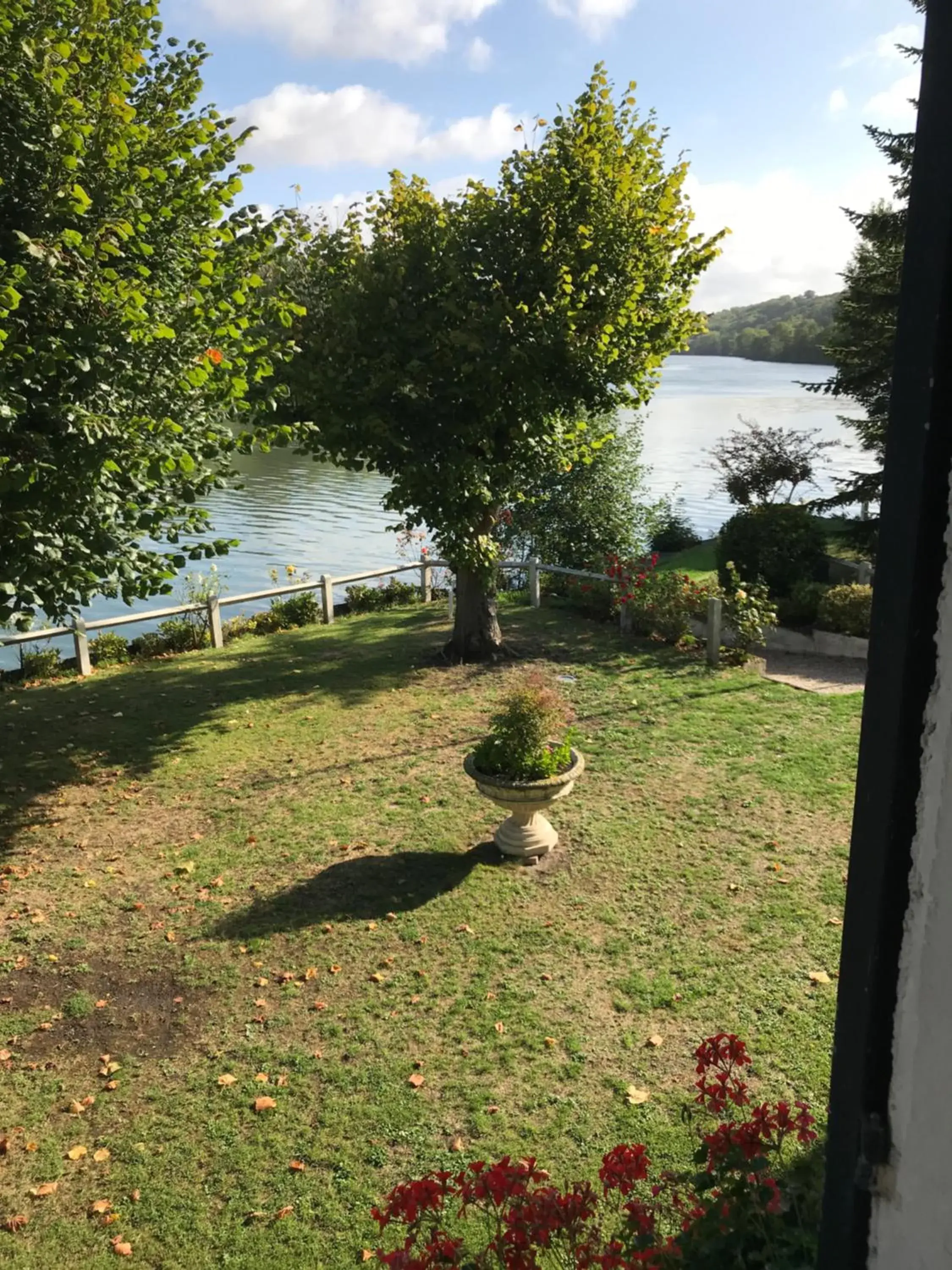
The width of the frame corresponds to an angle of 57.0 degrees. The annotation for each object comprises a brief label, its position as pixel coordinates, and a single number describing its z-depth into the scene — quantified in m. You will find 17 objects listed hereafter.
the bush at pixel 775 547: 16.48
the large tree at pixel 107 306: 6.71
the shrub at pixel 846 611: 14.02
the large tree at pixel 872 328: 15.85
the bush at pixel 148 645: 15.31
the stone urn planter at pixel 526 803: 7.56
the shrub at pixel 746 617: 13.55
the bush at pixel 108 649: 14.58
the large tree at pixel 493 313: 11.62
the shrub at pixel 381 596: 18.80
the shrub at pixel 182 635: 15.64
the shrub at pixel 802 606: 14.93
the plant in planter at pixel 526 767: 7.61
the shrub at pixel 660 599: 14.51
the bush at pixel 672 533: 24.97
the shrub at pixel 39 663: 13.72
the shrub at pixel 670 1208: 2.69
